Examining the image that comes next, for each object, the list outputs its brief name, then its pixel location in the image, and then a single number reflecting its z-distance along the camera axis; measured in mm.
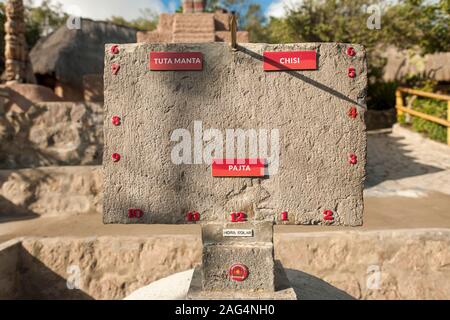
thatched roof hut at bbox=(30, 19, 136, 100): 10617
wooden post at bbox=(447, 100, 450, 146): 7258
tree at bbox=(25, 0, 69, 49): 19438
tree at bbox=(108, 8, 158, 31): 24289
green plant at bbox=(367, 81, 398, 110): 11766
